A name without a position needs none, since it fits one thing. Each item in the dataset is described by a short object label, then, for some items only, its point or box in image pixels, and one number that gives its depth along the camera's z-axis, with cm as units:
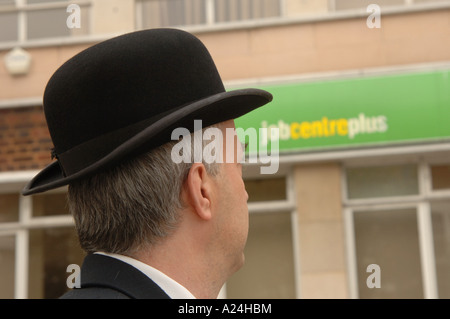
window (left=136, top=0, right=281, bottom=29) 893
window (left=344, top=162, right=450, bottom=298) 811
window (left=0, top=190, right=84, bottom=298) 881
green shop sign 807
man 152
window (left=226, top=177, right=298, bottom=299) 834
